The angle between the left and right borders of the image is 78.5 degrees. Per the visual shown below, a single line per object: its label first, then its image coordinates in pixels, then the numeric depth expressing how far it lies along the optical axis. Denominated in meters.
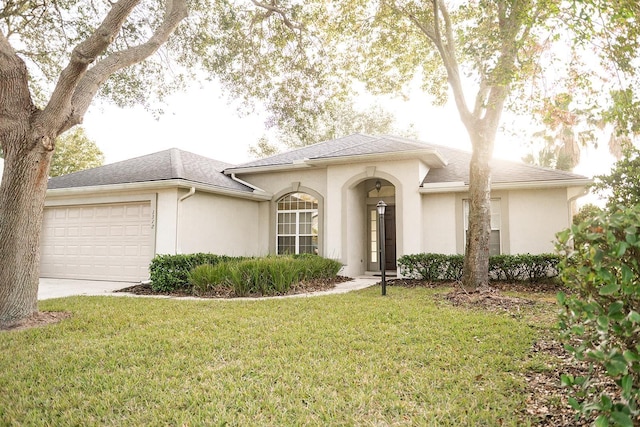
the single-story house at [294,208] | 11.37
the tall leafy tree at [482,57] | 6.08
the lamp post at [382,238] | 8.74
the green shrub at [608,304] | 1.79
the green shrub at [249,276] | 8.88
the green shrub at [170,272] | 9.65
